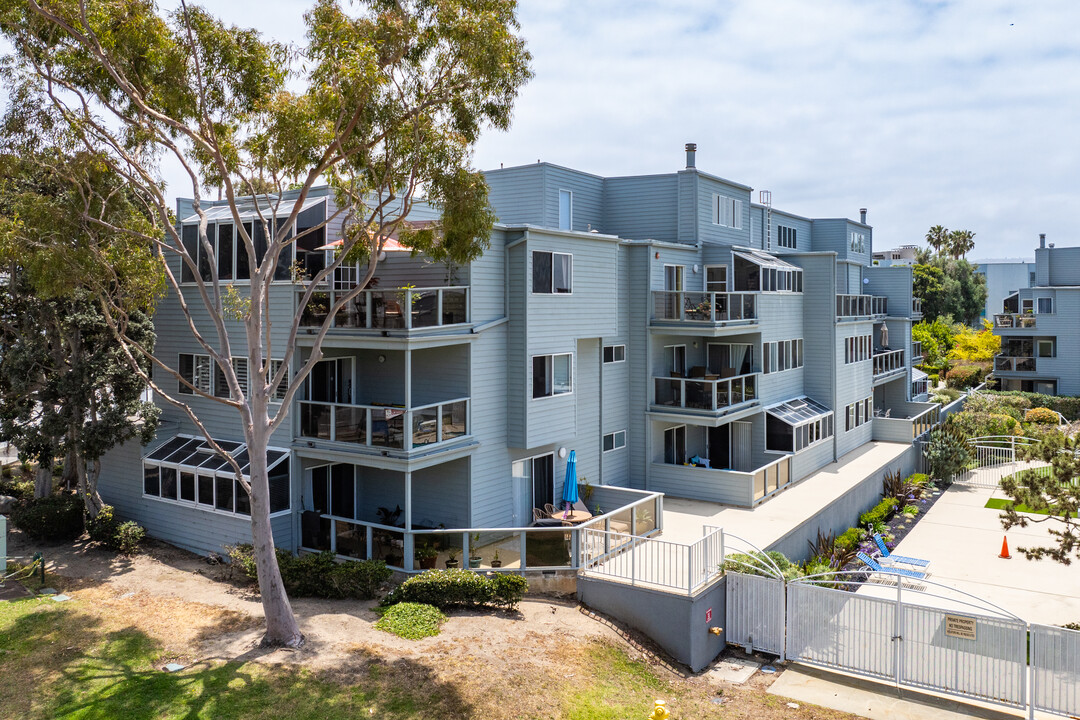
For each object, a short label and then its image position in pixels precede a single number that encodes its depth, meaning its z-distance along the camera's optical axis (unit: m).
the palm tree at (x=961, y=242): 93.30
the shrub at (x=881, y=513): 26.50
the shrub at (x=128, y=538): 19.91
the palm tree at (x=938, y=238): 94.69
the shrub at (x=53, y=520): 20.70
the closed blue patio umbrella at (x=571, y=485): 20.83
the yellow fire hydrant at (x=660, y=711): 12.30
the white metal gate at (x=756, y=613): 16.19
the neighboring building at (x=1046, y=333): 50.59
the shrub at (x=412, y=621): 14.94
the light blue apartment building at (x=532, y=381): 18.94
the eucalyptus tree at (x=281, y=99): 14.16
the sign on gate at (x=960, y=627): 14.25
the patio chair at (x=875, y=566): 20.69
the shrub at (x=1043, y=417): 43.47
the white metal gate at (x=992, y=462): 33.12
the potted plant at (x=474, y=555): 17.91
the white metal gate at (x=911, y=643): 14.02
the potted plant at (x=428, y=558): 17.73
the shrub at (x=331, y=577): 16.89
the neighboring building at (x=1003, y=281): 98.12
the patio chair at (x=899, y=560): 21.67
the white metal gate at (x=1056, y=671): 13.42
